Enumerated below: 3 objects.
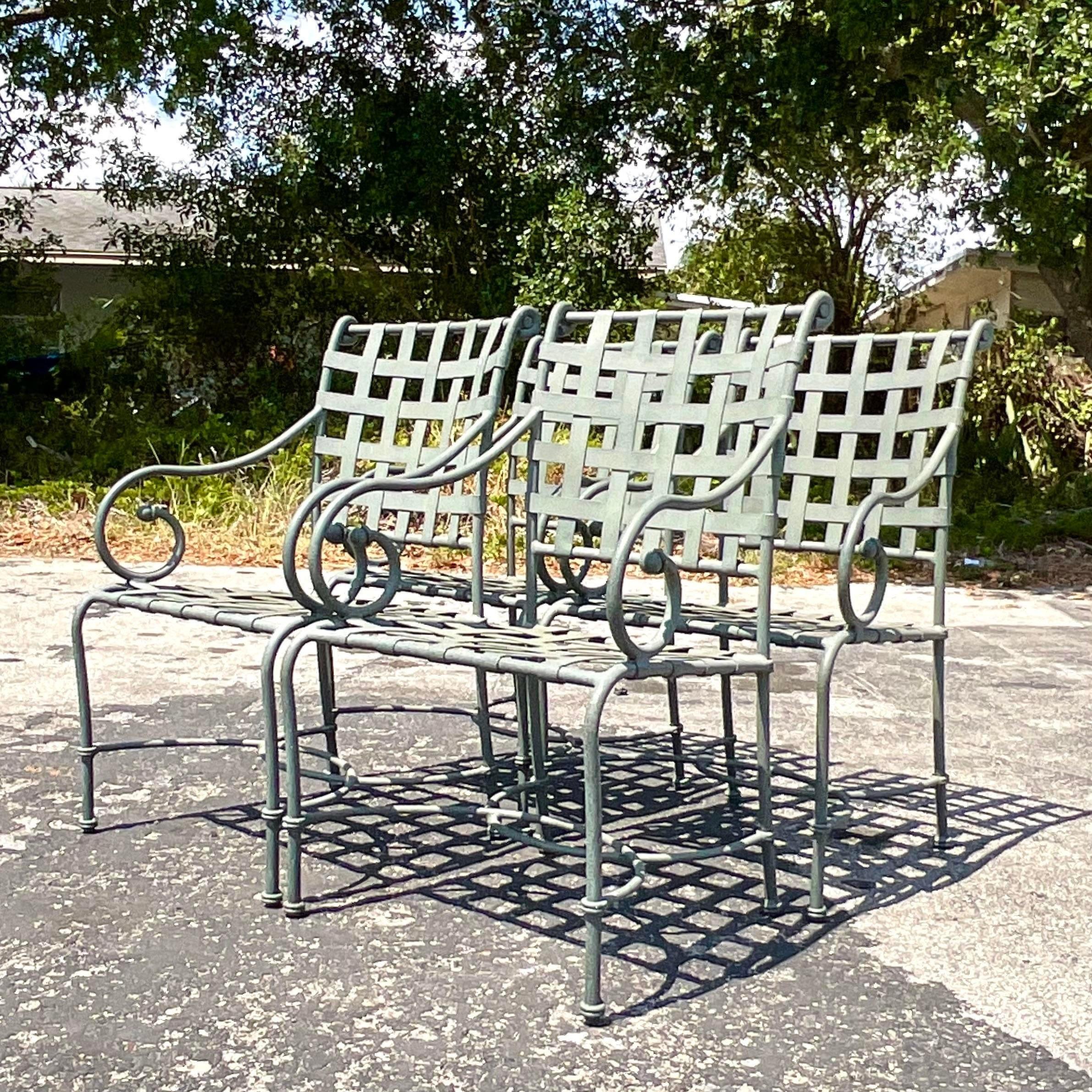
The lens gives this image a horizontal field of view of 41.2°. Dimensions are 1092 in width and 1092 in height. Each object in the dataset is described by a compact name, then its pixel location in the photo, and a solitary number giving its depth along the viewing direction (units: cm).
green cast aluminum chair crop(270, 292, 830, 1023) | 253
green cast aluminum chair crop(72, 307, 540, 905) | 297
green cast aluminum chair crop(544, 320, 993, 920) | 299
